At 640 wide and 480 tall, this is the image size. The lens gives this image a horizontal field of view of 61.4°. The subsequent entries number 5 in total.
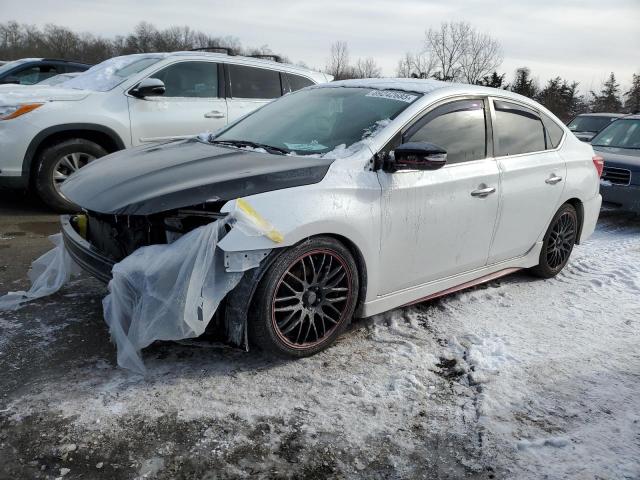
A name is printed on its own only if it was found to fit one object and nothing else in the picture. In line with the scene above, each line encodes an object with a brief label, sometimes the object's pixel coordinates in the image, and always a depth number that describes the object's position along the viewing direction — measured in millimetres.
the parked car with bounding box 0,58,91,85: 10711
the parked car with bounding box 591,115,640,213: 7180
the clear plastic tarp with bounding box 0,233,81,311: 3627
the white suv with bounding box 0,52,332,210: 5691
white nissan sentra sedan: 2818
